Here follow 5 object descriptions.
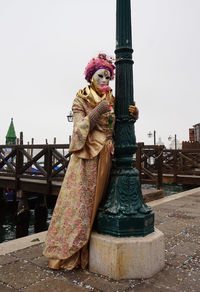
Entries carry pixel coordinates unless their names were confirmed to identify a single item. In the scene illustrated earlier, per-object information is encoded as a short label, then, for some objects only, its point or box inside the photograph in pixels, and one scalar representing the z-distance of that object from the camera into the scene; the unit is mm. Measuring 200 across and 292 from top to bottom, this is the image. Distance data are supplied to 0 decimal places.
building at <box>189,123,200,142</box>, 31812
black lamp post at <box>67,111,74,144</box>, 12422
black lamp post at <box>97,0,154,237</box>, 2223
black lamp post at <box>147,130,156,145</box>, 34059
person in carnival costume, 2279
